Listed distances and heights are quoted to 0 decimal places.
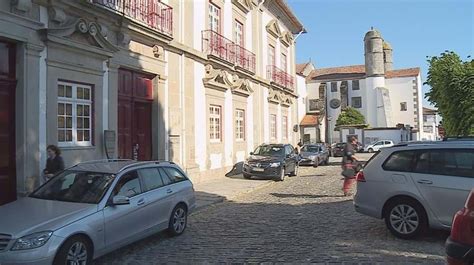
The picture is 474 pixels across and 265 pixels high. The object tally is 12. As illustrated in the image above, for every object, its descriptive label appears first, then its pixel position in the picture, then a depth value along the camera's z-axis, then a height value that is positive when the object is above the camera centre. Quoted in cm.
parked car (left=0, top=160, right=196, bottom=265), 548 -89
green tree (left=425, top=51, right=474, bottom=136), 1786 +209
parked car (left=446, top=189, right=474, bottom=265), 365 -78
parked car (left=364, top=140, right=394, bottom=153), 5318 -12
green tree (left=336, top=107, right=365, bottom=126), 6700 +394
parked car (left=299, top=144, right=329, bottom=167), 2862 -63
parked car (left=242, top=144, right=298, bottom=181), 1908 -71
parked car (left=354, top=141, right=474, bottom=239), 728 -69
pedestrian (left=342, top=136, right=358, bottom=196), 1312 -50
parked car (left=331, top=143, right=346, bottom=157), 4359 -51
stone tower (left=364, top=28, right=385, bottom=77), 7156 +1393
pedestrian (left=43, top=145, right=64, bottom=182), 963 -27
